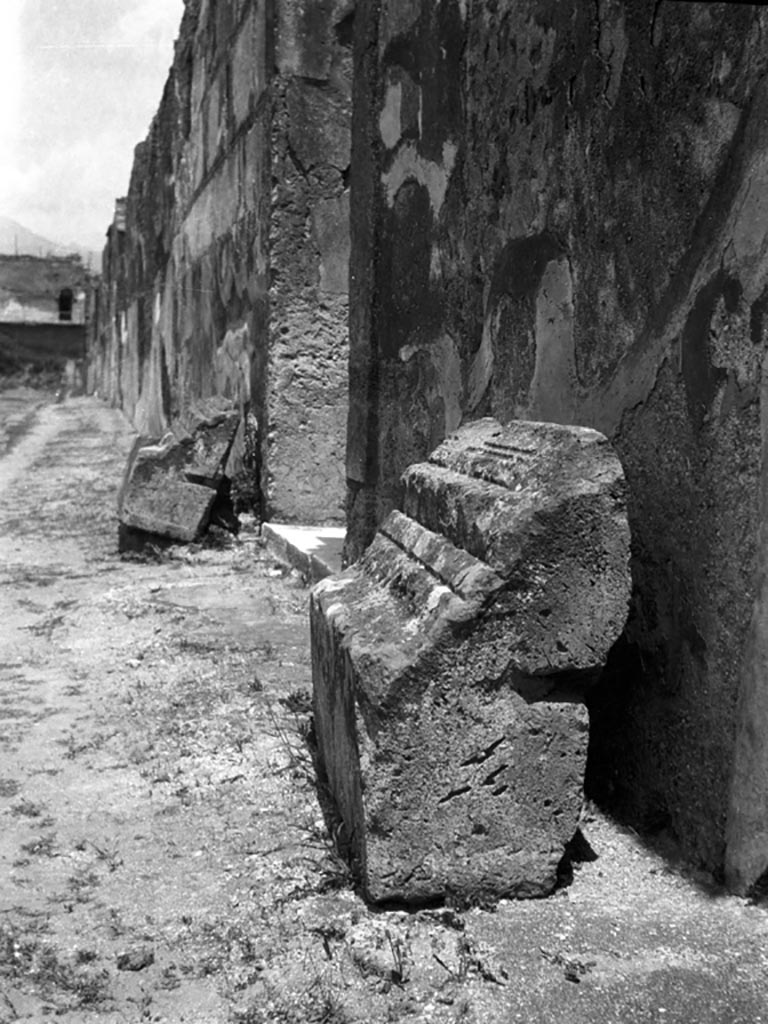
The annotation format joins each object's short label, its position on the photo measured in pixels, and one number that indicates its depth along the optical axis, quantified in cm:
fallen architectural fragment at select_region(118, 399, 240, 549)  545
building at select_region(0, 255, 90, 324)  3806
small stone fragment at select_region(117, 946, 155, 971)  173
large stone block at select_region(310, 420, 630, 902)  186
